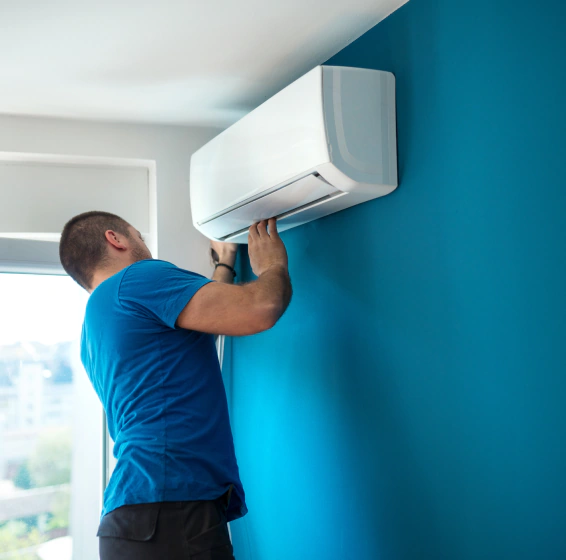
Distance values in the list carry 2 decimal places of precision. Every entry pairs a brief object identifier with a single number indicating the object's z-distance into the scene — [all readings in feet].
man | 4.34
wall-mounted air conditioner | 4.32
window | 6.88
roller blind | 6.61
